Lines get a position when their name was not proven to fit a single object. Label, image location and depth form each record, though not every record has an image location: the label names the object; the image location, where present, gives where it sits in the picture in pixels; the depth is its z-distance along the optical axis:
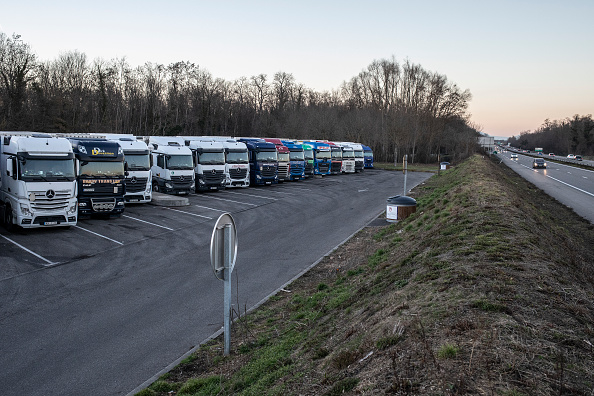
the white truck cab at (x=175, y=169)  30.75
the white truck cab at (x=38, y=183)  18.84
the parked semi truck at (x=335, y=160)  52.24
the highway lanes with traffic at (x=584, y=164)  70.94
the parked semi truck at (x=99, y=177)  21.89
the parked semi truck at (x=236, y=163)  35.25
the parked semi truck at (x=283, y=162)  40.62
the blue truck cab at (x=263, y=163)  38.31
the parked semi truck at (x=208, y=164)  33.56
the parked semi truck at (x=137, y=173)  26.62
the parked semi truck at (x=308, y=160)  47.69
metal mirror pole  8.08
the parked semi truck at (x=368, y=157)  64.80
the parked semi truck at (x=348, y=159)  54.55
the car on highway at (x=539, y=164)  66.61
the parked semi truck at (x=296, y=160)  44.16
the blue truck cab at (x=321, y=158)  49.75
